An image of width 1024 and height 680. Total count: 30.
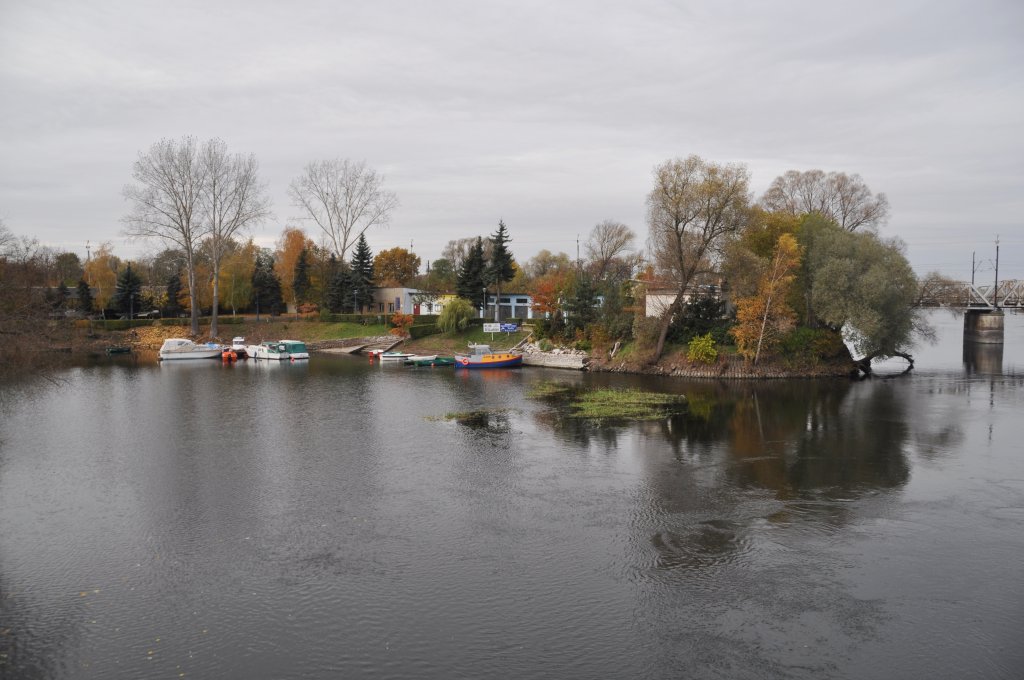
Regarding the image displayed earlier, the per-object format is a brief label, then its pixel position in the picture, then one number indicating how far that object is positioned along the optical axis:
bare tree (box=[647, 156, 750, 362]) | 39.25
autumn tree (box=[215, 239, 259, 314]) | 70.81
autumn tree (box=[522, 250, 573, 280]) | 111.56
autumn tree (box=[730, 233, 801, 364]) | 39.78
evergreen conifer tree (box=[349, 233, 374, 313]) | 70.25
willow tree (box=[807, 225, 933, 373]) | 38.97
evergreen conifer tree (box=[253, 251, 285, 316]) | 73.19
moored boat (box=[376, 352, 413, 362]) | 52.44
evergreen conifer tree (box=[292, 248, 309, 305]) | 73.94
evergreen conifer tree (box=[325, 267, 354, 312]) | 68.50
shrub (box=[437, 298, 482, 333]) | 57.88
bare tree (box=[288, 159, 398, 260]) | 69.19
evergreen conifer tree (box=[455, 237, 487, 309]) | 63.34
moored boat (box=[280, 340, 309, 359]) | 53.20
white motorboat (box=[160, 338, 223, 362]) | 52.79
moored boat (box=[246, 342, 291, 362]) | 52.81
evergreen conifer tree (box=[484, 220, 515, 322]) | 62.88
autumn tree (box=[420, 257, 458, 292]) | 87.12
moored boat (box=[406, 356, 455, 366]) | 49.66
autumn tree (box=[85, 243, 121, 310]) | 72.12
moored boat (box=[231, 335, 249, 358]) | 55.53
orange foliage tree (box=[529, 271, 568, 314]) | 54.15
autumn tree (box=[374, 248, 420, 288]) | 94.62
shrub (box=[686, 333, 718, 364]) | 41.66
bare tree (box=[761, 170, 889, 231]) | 54.25
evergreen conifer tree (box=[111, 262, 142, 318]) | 72.19
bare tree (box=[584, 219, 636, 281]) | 70.00
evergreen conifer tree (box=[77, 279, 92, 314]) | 68.69
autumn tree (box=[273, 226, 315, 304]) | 77.29
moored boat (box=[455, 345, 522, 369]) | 47.19
